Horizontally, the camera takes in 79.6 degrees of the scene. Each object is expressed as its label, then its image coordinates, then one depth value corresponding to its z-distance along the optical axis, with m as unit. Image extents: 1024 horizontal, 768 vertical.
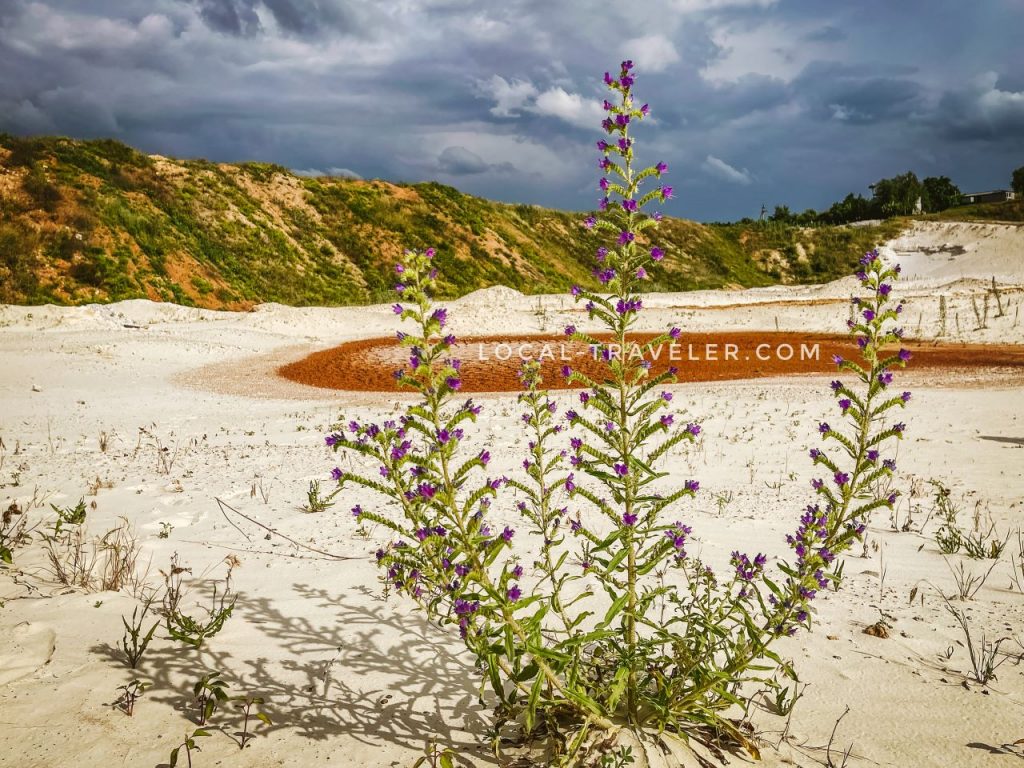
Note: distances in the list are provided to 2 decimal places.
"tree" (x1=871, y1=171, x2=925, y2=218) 78.62
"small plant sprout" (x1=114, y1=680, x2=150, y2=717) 2.86
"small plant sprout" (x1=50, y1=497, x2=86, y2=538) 5.12
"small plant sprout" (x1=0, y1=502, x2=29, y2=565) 4.49
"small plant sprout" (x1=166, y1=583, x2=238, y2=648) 3.45
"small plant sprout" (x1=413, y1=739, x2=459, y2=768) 2.42
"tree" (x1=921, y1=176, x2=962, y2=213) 80.06
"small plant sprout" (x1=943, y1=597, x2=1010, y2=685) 3.19
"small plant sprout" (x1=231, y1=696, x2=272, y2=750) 2.73
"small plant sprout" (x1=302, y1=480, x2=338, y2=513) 6.14
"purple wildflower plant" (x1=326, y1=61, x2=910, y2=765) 2.58
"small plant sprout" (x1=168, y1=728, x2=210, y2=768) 2.37
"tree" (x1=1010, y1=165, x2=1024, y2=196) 69.44
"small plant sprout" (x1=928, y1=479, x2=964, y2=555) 4.94
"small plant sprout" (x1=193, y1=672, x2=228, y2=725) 2.78
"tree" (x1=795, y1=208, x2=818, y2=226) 83.94
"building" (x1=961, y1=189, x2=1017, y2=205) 76.30
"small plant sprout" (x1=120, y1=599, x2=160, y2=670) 3.19
